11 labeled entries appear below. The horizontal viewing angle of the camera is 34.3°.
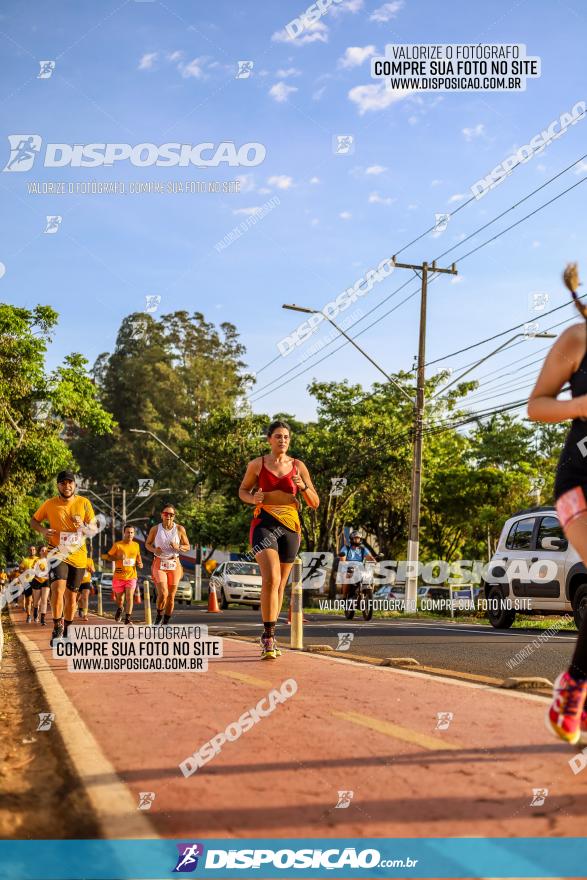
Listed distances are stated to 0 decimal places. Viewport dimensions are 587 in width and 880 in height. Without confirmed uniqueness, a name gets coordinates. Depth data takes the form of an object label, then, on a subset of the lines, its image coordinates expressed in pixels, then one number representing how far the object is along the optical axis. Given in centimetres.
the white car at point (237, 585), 2986
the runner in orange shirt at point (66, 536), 954
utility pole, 2505
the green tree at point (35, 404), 2519
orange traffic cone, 2549
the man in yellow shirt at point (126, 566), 1527
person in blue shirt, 1910
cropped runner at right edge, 349
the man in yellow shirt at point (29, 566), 2245
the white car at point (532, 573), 1305
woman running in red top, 803
